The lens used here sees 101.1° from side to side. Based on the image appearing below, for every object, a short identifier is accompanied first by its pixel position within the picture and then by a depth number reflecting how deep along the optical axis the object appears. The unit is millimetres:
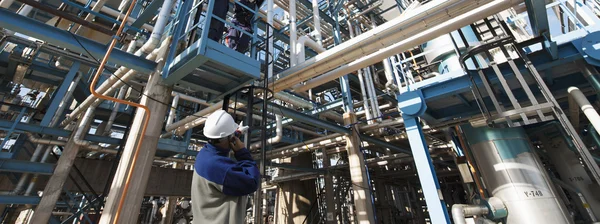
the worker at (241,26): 4953
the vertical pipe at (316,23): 5945
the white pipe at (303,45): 5111
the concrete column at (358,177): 6574
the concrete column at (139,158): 3838
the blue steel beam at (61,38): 3488
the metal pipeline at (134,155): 3518
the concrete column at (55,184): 5836
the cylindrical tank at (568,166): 4316
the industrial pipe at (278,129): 6973
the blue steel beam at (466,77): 3531
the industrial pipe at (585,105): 3043
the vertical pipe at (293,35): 5122
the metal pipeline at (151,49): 4636
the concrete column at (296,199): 9805
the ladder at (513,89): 2903
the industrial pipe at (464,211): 3672
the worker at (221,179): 1956
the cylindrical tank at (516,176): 3721
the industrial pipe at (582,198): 4122
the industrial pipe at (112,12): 6973
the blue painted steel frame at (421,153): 3664
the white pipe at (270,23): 5164
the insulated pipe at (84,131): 6382
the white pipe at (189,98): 7008
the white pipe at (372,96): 7348
